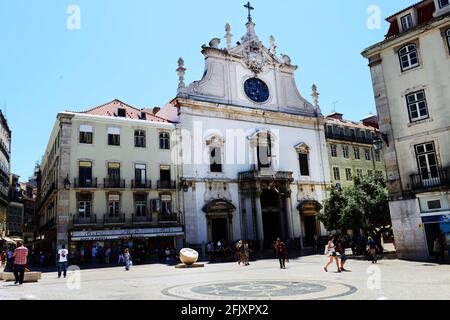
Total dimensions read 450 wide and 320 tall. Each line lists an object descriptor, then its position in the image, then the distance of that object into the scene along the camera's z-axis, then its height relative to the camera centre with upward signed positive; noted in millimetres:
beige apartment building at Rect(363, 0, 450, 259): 19750 +5517
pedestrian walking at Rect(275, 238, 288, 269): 19578 -1002
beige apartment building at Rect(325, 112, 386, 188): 44375 +9208
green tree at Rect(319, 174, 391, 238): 24000 +1272
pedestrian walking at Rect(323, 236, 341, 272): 16467 -912
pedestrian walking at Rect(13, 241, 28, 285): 13516 -485
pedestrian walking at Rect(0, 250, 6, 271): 34781 -671
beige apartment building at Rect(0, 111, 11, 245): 48188 +9974
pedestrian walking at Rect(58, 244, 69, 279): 17516 -571
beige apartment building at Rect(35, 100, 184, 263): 29047 +4771
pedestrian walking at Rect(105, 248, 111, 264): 27625 -814
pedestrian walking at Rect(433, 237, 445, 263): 17156 -1232
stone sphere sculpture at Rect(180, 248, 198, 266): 22106 -1045
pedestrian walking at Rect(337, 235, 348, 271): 16266 -969
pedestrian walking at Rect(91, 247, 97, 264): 28555 -709
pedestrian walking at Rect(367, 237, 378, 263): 19266 -1224
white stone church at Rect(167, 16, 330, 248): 34375 +8262
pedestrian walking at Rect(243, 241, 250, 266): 23041 -1286
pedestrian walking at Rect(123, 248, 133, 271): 22141 -1082
